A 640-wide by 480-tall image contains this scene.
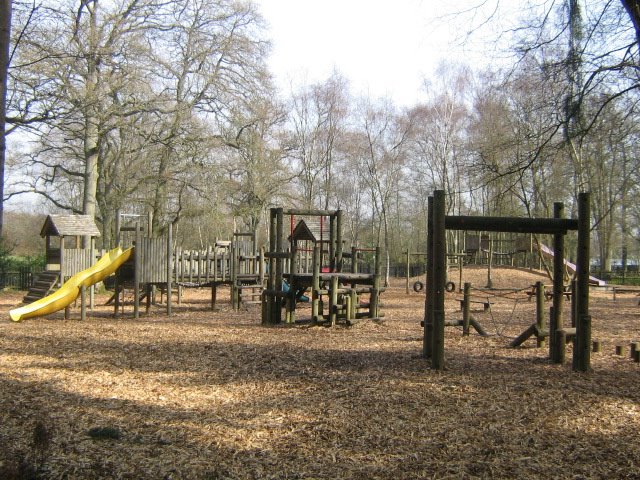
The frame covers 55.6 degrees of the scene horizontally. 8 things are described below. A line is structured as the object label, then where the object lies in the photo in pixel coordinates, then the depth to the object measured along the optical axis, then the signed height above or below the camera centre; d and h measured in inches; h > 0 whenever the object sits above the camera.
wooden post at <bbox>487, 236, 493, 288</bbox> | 1061.4 -23.2
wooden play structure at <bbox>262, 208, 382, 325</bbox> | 503.5 -27.6
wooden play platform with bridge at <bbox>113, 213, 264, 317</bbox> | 593.9 -14.8
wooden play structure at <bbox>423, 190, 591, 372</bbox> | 301.3 -5.6
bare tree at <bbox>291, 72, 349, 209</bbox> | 1635.1 +322.9
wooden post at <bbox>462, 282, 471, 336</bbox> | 434.9 -36.6
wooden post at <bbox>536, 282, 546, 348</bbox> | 375.6 -35.7
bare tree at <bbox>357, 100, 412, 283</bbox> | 1579.7 +282.5
